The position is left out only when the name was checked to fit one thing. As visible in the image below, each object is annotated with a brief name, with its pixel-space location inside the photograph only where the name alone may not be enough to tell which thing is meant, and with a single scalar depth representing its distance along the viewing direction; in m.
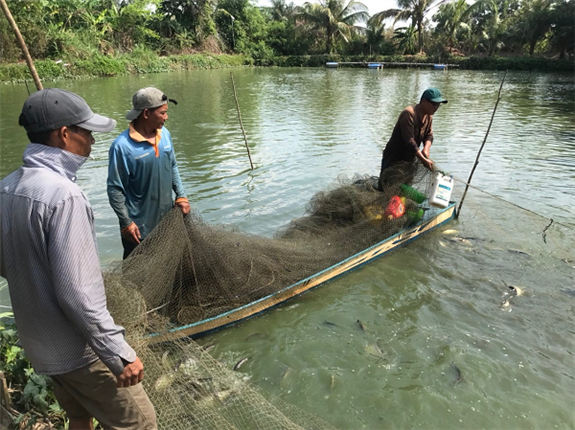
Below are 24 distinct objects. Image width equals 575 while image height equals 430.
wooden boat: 3.85
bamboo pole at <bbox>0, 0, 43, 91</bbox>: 3.43
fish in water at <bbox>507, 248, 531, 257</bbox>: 5.92
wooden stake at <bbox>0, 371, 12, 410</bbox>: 2.38
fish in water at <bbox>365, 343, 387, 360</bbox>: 4.01
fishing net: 2.97
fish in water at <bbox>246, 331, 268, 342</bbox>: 4.20
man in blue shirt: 3.51
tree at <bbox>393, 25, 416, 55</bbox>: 45.38
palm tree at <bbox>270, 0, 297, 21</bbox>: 59.97
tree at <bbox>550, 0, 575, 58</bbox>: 32.91
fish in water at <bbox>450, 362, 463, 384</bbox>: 3.70
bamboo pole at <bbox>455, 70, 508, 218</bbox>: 7.18
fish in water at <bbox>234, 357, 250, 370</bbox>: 3.83
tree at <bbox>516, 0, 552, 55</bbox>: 35.44
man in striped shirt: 1.60
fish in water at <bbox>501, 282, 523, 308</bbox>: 4.81
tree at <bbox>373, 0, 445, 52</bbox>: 43.50
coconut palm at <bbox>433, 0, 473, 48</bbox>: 41.94
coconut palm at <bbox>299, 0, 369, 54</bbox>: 47.80
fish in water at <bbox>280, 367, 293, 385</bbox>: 3.72
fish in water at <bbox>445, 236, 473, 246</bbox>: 6.24
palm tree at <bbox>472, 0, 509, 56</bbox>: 41.44
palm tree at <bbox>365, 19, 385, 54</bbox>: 47.26
